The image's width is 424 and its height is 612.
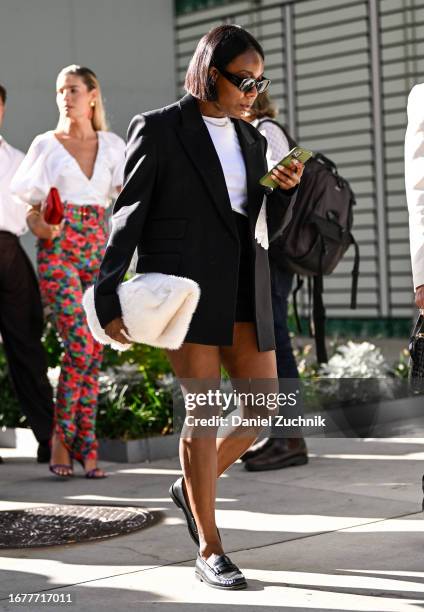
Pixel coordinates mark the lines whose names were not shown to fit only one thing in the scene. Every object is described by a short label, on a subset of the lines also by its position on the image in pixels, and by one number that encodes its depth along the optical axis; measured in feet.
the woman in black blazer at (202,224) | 28.12
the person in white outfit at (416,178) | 29.50
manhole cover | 33.83
